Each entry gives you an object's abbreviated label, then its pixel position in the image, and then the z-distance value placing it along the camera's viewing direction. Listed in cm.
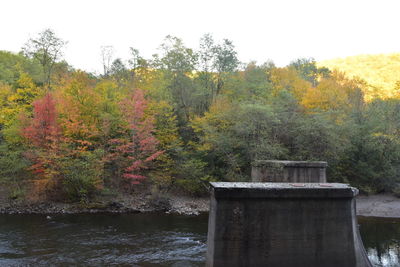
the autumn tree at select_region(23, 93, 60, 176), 2169
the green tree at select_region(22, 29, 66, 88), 3291
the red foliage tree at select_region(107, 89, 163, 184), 2355
